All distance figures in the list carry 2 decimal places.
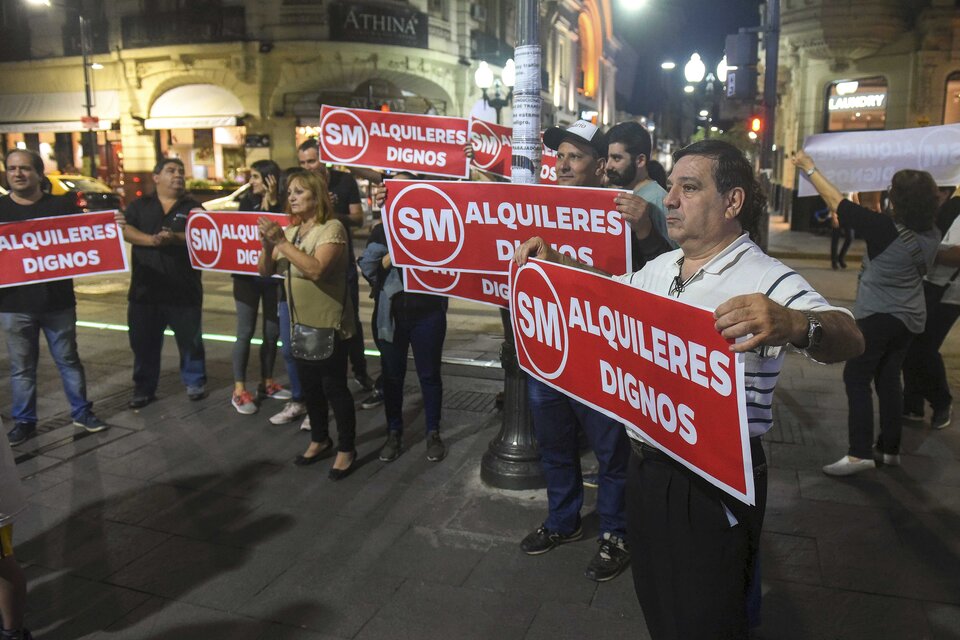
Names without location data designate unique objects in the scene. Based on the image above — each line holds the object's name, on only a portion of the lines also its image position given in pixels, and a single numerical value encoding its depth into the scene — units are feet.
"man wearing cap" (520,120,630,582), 12.22
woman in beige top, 15.55
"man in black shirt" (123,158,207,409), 20.97
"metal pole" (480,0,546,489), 15.25
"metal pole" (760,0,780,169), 40.11
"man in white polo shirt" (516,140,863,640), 7.25
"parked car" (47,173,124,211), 77.25
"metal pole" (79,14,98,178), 93.61
